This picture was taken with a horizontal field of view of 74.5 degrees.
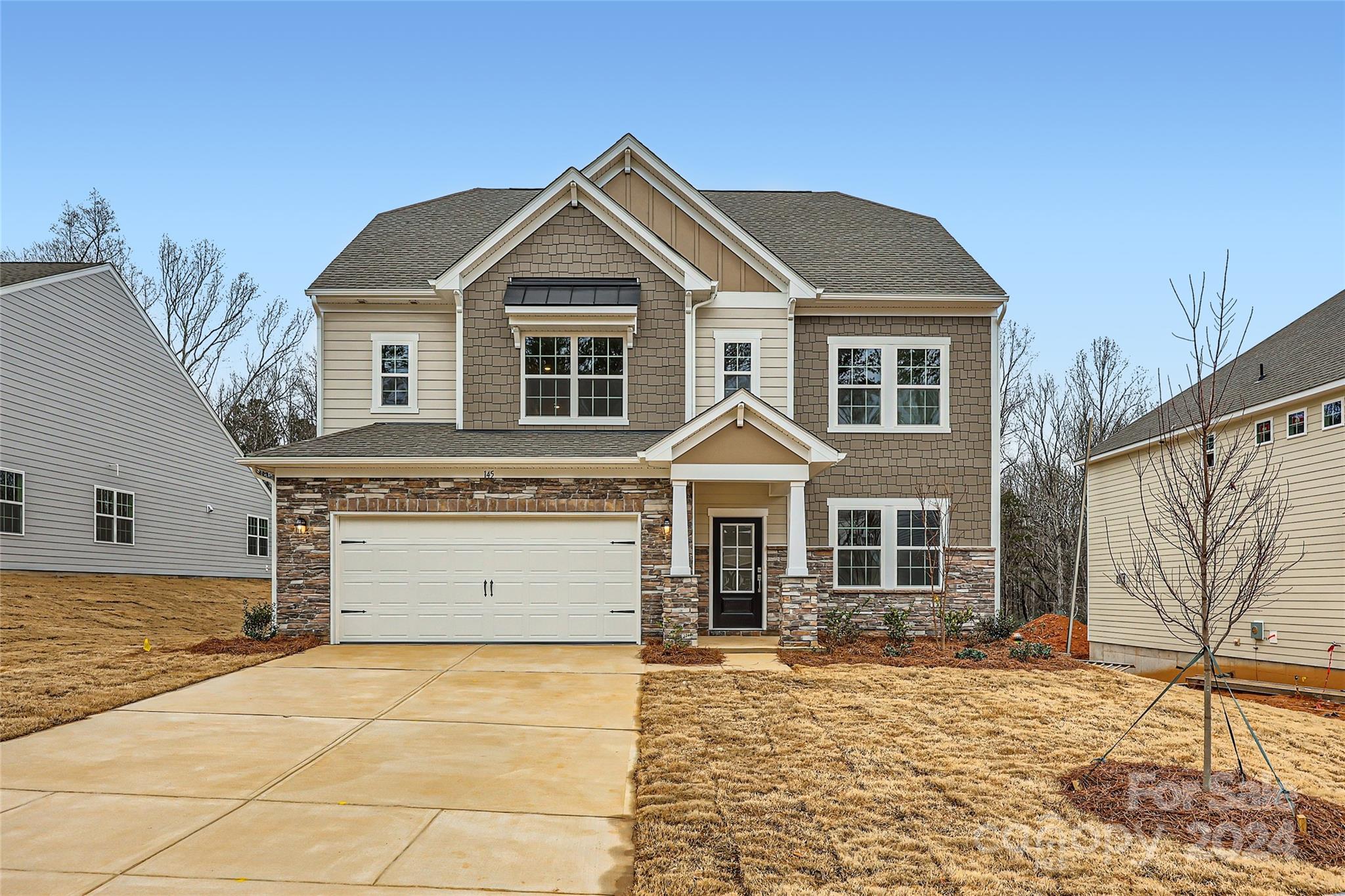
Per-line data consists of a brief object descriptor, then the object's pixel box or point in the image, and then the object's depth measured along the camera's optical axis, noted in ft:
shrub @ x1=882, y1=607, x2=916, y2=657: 51.67
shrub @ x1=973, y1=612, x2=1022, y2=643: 54.08
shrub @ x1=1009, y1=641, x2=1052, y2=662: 46.14
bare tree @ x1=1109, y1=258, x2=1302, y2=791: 23.58
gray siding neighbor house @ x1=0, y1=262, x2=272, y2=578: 59.67
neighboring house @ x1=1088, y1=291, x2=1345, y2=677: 49.55
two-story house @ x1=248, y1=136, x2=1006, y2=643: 48.21
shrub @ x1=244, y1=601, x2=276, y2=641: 48.03
